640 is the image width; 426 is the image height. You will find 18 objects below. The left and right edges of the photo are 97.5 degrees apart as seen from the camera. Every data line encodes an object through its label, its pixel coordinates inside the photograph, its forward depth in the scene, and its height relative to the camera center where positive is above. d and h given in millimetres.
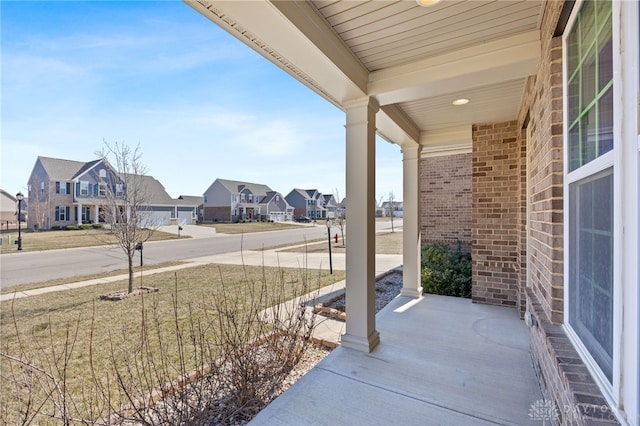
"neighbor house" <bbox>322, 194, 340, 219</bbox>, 51656 +2721
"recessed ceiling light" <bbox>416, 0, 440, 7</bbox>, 2016 +1519
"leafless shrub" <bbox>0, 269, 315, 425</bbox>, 2154 -1584
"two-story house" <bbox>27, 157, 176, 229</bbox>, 21797 +1703
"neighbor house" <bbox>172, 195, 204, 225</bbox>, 31592 +300
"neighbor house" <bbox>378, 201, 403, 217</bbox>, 29956 +549
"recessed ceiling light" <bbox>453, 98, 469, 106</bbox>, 3781 +1512
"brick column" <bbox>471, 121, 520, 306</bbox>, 4660 -15
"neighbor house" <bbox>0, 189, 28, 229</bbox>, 30723 +646
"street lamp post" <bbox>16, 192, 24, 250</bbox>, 12320 +651
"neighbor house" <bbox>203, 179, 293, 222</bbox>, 39406 +1364
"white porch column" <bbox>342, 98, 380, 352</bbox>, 3195 -146
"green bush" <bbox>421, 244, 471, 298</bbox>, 5797 -1346
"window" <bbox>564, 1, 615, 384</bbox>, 1258 +166
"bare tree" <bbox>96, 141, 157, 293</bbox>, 6219 +370
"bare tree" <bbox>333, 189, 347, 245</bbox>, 15059 +199
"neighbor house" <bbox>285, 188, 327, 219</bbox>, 51156 +1727
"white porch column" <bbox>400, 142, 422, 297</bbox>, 5277 -150
